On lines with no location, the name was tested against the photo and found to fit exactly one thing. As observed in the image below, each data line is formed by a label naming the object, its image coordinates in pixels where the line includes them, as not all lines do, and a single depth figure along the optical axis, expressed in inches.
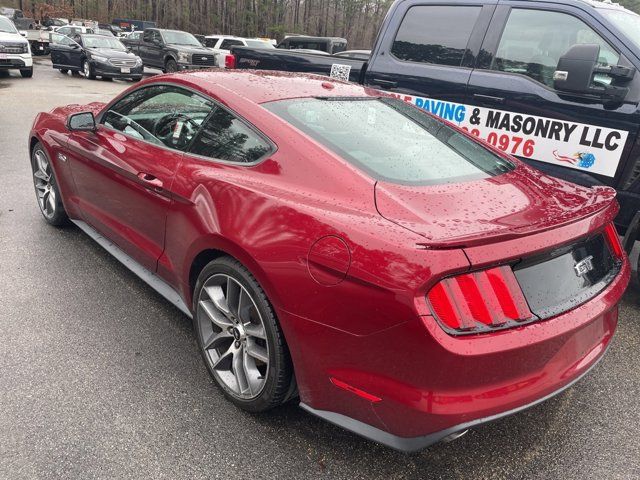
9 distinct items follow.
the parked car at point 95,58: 685.9
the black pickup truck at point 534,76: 134.3
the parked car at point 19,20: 1150.1
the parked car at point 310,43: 602.9
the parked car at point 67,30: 1008.9
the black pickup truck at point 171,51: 726.5
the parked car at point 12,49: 578.9
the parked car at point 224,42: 782.6
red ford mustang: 66.7
